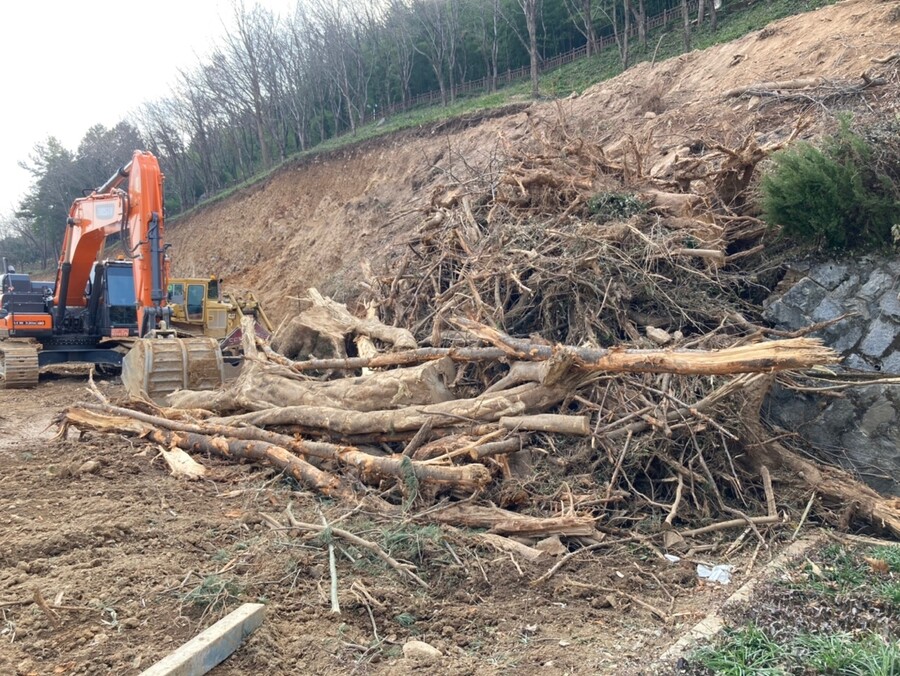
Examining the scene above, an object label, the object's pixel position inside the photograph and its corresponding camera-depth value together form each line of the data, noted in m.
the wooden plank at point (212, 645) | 2.84
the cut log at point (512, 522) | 4.46
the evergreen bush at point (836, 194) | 6.12
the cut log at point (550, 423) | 4.95
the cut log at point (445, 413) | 5.36
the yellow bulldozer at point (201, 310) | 15.43
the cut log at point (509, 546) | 4.28
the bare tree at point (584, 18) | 28.23
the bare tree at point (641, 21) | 25.77
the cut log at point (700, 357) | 3.86
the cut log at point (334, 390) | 5.95
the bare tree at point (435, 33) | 35.06
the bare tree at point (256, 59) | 37.97
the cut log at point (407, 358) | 6.10
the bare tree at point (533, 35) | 25.60
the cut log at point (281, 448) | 4.81
